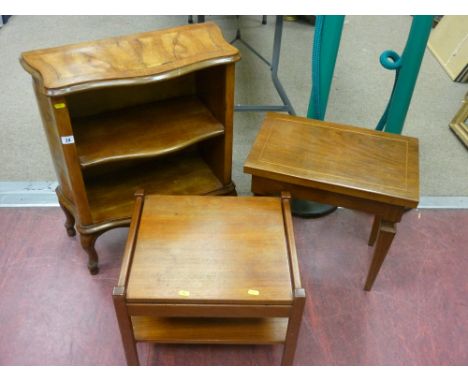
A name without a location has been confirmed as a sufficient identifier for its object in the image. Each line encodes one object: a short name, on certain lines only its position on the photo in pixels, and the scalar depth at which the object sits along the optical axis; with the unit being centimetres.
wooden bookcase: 127
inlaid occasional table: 140
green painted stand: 162
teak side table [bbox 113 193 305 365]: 116
